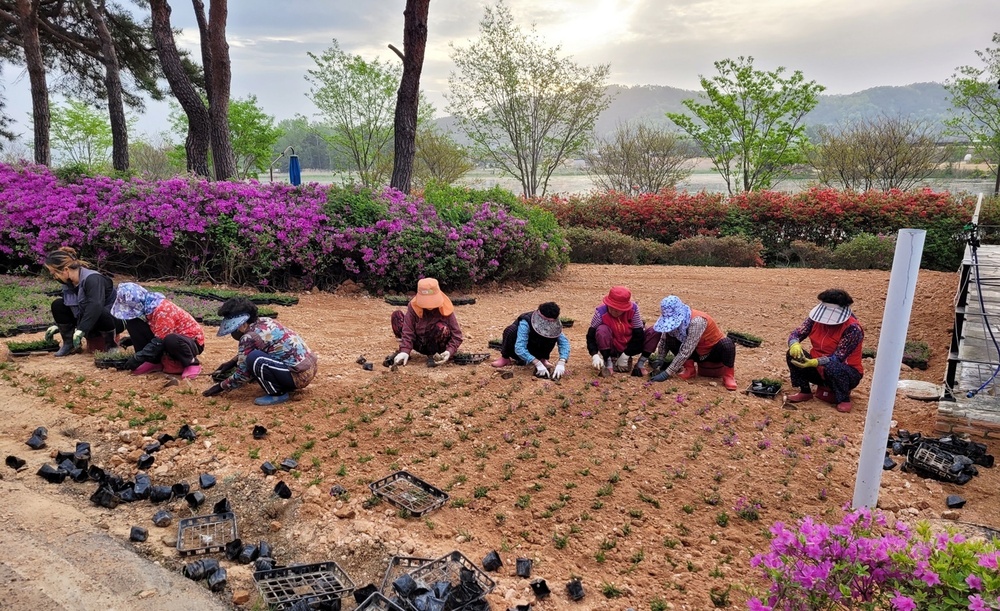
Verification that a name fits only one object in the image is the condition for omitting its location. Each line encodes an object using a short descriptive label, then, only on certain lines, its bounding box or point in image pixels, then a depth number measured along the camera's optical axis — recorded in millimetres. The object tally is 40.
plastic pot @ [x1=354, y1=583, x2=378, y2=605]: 2627
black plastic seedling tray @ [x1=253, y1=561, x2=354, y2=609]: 2592
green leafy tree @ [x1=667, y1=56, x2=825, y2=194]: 18109
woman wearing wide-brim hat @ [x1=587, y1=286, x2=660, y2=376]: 5266
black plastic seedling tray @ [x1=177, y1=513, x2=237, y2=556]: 2979
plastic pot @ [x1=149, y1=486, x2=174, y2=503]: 3430
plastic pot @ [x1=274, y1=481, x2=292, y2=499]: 3432
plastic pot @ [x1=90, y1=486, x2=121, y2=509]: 3363
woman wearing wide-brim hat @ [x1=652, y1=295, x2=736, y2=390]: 5027
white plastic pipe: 2588
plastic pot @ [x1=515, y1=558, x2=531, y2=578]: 2812
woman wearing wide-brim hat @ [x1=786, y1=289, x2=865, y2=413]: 4574
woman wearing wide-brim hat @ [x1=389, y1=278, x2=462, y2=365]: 5434
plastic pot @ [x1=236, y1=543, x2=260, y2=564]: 2938
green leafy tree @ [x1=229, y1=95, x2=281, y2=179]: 27547
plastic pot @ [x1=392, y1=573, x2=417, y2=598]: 2564
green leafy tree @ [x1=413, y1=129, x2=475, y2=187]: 25250
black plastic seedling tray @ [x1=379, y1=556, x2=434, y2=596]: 2823
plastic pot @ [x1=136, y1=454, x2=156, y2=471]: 3779
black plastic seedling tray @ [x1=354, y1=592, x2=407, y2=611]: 2523
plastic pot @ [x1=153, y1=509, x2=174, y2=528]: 3200
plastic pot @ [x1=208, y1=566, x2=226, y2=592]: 2709
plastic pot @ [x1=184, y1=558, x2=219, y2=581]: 2779
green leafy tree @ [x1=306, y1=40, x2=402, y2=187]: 24078
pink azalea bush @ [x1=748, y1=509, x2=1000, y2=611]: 1683
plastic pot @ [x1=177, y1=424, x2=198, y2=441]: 4082
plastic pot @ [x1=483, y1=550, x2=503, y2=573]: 2850
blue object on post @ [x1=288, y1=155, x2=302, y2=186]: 10555
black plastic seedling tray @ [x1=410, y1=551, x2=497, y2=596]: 2730
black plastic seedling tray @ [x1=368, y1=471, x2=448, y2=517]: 3348
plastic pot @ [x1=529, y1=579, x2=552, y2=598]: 2695
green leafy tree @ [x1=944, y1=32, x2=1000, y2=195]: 19438
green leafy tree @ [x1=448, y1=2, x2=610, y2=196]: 20469
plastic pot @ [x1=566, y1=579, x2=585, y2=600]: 2676
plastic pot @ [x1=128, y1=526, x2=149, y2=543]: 3037
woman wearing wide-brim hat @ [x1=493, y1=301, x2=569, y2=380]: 5219
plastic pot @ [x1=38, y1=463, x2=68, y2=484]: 3602
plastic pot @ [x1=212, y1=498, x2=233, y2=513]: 3285
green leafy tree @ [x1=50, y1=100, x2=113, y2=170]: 27797
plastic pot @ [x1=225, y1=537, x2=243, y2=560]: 2934
